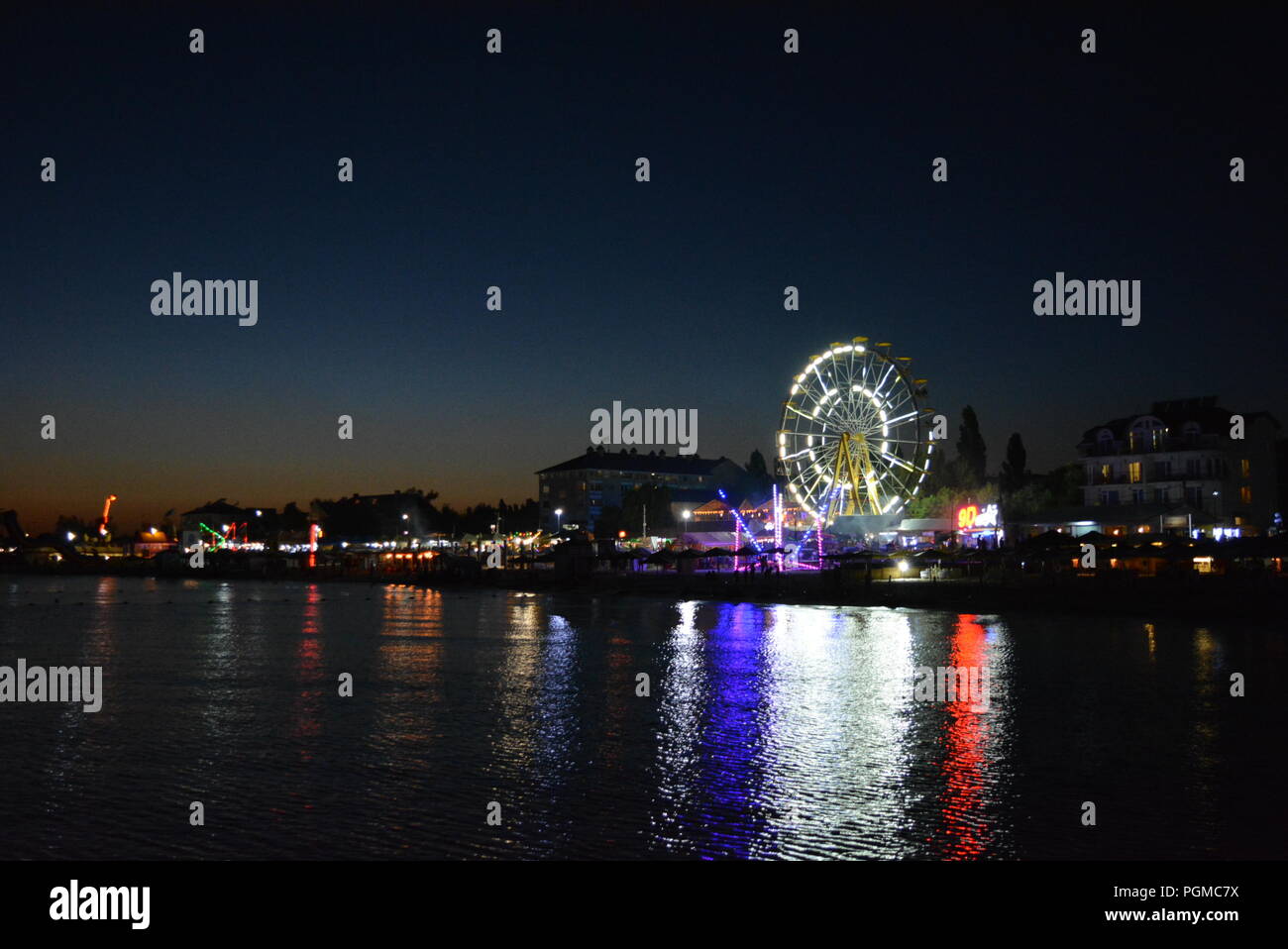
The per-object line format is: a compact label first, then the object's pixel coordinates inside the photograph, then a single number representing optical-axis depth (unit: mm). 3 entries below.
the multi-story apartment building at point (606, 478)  161625
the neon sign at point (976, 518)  71938
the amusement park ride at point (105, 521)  185625
